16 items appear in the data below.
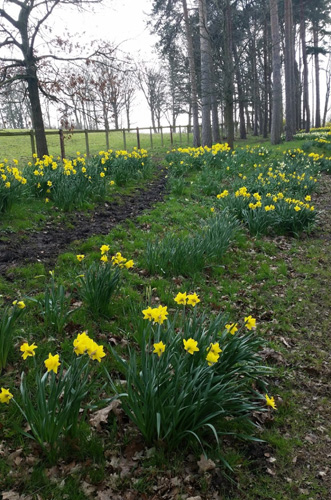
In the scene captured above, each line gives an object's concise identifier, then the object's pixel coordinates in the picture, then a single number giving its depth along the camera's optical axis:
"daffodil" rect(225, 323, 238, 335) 2.54
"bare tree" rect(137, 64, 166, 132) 40.44
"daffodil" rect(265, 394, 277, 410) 2.32
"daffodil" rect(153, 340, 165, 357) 2.14
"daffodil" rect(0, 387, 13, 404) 1.88
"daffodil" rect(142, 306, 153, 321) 2.33
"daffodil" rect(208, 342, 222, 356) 2.17
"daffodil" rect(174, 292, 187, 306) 2.55
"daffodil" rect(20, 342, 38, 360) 2.11
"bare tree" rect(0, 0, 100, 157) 9.63
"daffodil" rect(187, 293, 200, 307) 2.58
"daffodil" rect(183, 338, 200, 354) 2.13
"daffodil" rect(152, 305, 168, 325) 2.33
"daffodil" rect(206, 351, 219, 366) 2.09
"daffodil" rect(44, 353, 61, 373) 1.83
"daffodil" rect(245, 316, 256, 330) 2.54
